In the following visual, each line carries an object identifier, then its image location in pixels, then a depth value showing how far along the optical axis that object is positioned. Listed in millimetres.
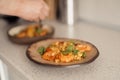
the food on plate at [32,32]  1094
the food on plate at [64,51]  795
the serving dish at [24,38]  1031
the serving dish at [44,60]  775
